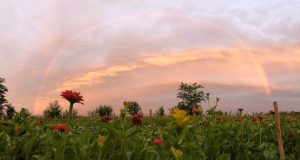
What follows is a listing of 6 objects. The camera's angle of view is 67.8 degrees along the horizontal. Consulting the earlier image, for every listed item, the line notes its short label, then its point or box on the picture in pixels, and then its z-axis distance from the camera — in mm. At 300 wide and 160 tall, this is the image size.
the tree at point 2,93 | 22564
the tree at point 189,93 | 26684
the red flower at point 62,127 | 2104
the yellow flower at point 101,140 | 1703
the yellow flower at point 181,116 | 1965
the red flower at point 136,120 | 2326
